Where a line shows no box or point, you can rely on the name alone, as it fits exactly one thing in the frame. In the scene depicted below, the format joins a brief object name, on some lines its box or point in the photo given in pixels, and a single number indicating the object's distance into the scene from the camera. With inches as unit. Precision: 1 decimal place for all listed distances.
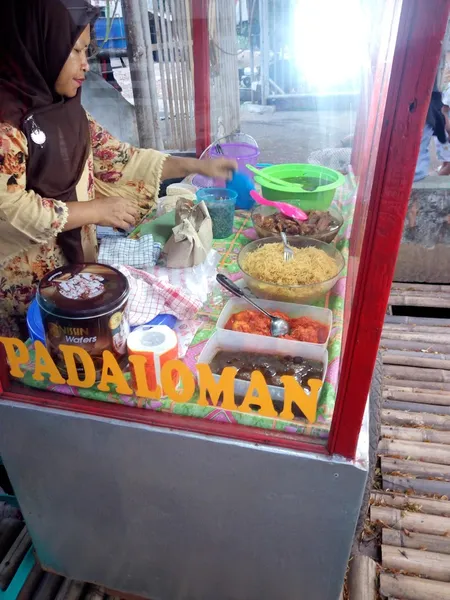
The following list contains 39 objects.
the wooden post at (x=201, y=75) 86.6
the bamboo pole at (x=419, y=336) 110.9
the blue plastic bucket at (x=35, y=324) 48.7
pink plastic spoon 71.1
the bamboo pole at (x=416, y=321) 118.2
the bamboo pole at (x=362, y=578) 66.7
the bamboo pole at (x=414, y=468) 81.7
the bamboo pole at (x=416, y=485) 79.3
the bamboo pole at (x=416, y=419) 90.4
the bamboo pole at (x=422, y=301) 127.4
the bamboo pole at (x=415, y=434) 87.7
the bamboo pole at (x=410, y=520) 73.4
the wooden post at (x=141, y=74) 87.8
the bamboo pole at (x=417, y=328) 114.8
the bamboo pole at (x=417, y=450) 84.3
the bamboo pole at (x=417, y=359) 103.7
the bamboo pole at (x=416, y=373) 100.6
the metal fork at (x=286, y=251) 61.3
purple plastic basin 82.1
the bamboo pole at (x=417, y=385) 98.7
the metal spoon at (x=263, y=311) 49.8
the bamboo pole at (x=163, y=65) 89.4
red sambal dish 49.2
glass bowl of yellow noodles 55.6
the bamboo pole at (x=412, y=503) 76.0
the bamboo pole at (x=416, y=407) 93.3
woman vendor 49.1
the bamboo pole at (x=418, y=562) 68.2
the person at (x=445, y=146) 135.1
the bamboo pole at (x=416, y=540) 71.4
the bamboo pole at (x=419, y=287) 135.3
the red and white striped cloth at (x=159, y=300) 52.2
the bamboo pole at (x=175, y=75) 90.0
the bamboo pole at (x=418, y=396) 94.9
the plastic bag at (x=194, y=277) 58.7
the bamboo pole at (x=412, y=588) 65.4
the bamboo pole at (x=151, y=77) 89.0
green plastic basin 74.5
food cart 39.8
